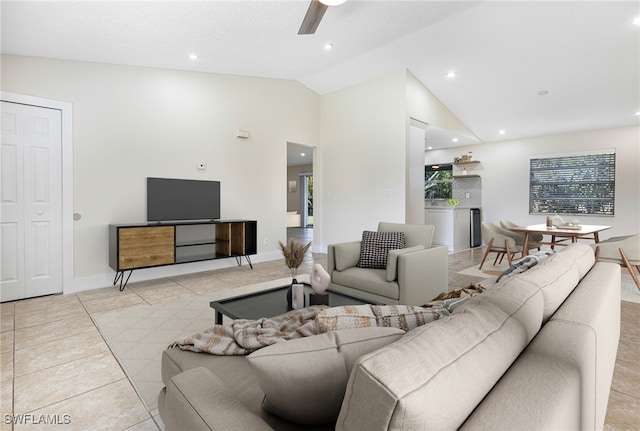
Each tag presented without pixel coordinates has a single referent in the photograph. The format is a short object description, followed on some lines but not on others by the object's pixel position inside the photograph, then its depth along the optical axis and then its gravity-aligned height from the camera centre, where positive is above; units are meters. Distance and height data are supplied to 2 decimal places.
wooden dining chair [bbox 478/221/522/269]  4.76 -0.46
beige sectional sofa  0.54 -0.34
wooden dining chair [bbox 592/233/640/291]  3.72 -0.47
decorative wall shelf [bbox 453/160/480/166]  7.91 +1.13
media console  3.78 -0.49
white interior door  3.35 +0.03
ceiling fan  2.60 +1.63
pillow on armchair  3.21 -0.38
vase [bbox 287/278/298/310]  2.24 -0.61
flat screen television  4.29 +0.09
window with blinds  6.46 +0.56
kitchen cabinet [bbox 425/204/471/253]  6.69 -0.34
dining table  4.27 -0.28
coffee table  2.05 -0.66
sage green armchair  2.77 -0.59
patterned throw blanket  0.97 -0.48
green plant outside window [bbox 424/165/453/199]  8.55 +0.72
